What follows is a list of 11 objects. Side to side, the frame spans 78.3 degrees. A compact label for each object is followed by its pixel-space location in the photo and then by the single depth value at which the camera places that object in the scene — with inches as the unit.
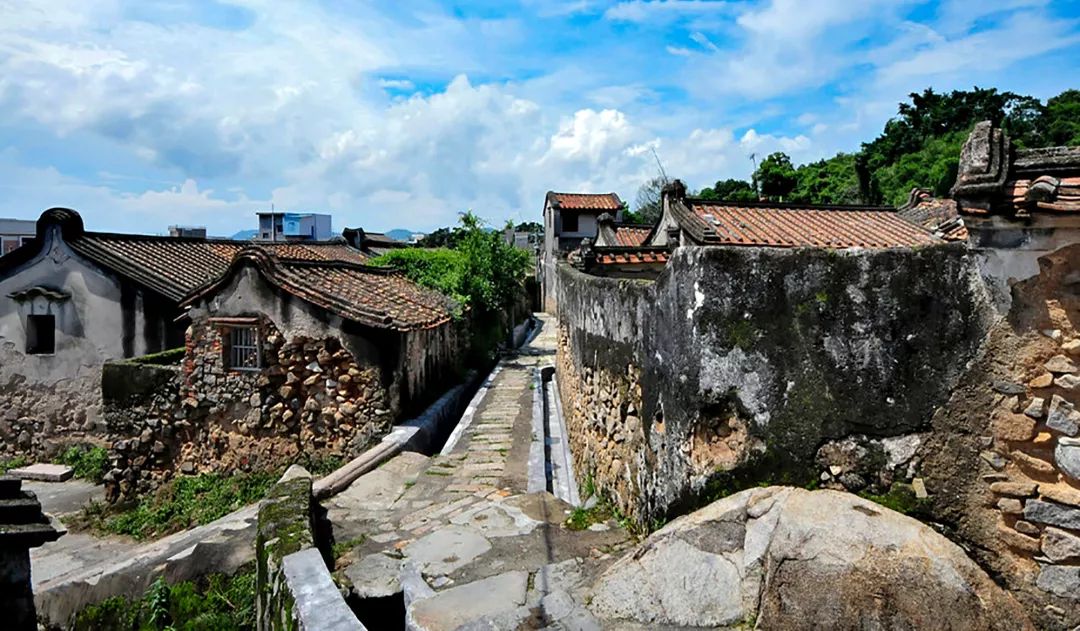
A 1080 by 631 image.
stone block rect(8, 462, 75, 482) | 539.2
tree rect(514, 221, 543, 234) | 2929.1
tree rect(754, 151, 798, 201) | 1754.4
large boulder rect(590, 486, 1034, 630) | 139.4
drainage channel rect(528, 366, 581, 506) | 319.6
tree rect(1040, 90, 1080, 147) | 1545.3
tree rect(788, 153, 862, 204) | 1581.0
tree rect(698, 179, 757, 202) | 1735.1
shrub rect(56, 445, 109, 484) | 541.6
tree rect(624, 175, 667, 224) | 2199.4
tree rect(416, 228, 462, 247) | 2246.3
